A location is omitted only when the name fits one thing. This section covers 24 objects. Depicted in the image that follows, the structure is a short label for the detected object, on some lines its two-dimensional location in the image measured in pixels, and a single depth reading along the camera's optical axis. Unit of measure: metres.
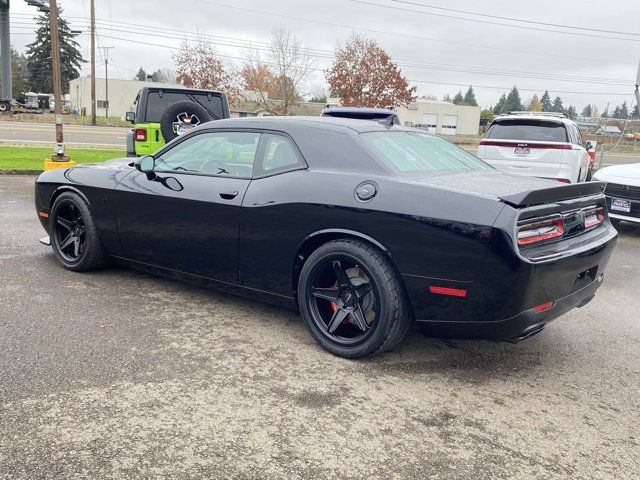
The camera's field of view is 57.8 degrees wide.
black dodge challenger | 3.16
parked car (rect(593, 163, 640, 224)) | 7.80
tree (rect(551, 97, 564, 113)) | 132.25
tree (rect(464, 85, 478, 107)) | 131.05
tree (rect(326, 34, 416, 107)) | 34.69
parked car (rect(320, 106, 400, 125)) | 9.60
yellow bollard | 11.12
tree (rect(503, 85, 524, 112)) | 115.97
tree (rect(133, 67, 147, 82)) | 131.34
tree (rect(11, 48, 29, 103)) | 72.75
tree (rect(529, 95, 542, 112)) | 98.43
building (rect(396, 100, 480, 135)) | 70.94
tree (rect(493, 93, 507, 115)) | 119.19
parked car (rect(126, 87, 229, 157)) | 9.55
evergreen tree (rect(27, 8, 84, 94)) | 71.70
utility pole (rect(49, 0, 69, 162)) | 11.46
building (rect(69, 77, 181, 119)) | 68.25
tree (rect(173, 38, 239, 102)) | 41.47
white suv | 8.97
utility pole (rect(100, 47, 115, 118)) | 62.24
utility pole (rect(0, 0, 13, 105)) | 31.55
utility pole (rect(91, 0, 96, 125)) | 39.75
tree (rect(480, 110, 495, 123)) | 77.56
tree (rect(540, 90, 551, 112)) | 133.25
